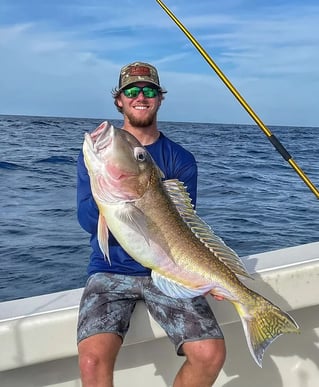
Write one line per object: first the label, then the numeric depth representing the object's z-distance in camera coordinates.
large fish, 2.12
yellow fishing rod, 3.02
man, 2.53
